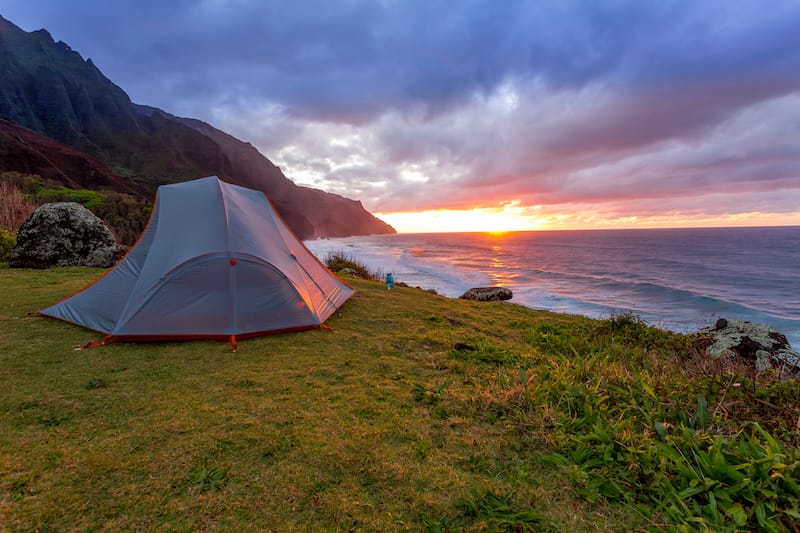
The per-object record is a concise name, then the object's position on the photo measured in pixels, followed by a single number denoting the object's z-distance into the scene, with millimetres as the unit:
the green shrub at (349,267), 18384
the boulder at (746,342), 6678
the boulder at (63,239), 11266
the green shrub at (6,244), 11922
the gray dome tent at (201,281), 5289
